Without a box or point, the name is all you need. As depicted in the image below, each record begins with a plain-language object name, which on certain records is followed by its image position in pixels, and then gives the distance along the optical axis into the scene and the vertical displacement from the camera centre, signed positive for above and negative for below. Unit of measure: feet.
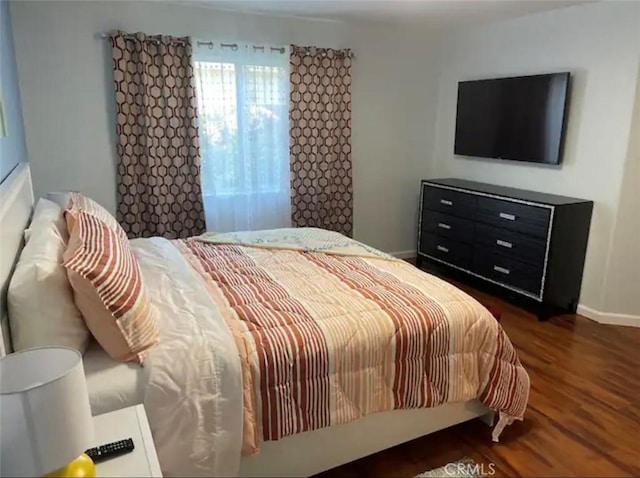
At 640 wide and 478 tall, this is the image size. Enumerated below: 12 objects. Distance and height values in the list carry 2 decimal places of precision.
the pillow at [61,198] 8.18 -1.12
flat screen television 11.73 +0.60
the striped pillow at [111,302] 4.89 -1.75
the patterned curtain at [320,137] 13.24 +0.04
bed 5.06 -2.69
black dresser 11.02 -2.50
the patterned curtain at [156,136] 11.34 +0.04
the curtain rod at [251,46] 12.04 +2.39
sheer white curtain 12.41 +0.10
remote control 3.81 -2.55
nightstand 3.71 -2.58
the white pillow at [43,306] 4.63 -1.68
